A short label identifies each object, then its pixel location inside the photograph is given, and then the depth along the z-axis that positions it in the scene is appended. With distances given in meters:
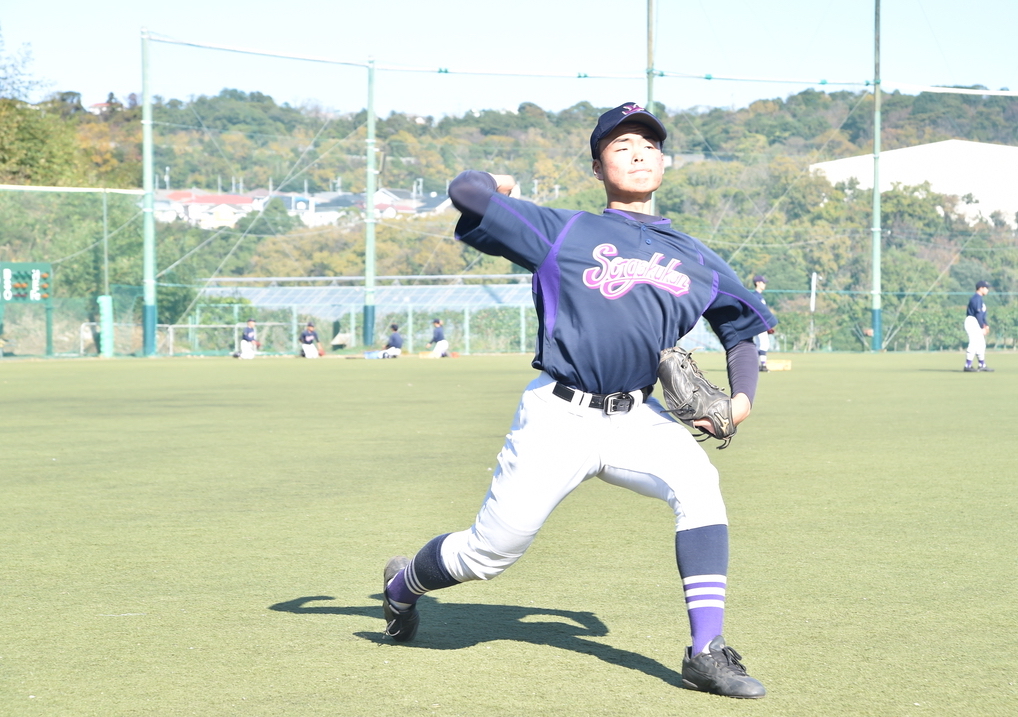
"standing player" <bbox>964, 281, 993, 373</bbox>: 25.20
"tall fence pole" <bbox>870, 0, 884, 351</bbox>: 43.44
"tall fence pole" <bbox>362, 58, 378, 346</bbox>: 41.84
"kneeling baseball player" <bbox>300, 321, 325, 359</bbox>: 38.91
